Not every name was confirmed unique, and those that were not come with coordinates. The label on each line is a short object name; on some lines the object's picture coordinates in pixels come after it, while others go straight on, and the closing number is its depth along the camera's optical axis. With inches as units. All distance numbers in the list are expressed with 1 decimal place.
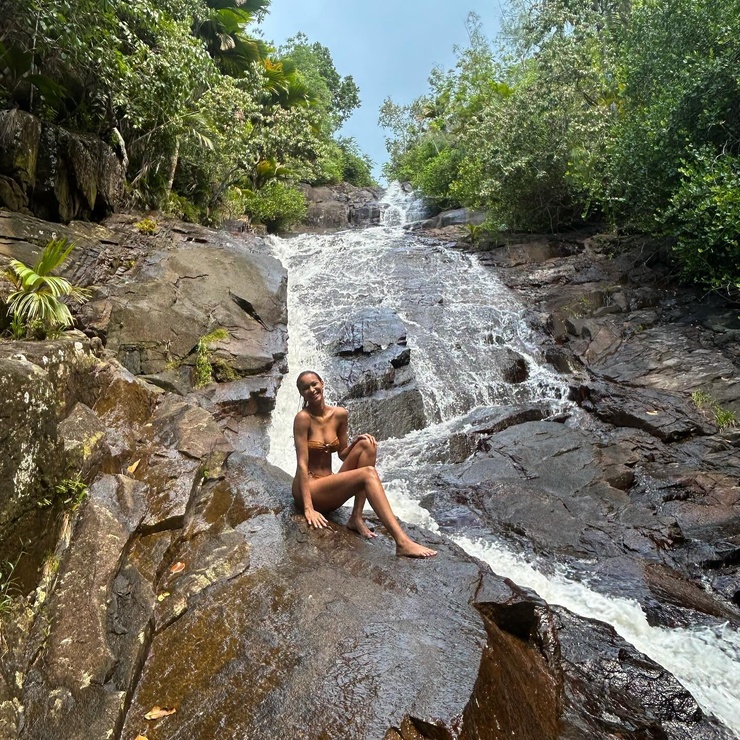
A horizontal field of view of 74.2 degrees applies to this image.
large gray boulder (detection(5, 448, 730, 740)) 95.9
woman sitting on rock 154.3
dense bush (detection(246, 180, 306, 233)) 682.2
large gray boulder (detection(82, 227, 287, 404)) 305.6
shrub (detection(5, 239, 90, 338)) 203.3
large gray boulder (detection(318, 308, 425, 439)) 337.7
